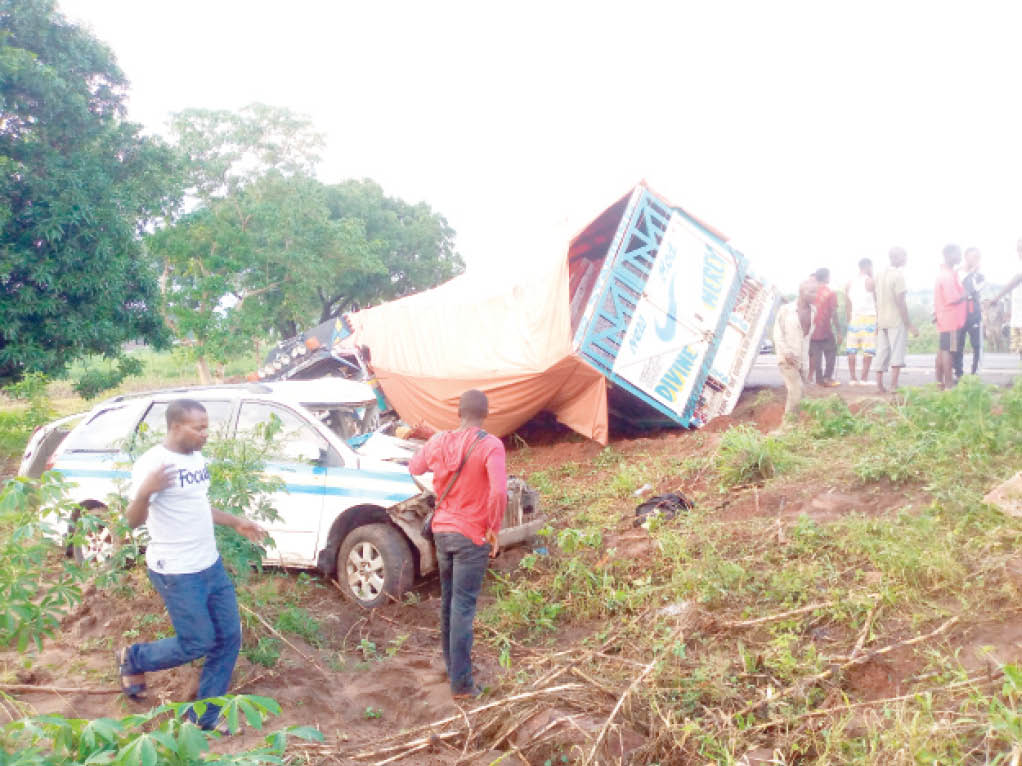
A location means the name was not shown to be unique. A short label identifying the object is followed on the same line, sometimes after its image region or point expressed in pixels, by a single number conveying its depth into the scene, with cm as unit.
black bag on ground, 721
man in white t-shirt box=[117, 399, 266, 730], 414
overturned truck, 1016
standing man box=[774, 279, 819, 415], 884
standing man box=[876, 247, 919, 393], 980
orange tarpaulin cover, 1026
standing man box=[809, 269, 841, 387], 1093
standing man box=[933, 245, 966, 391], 916
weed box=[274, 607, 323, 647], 568
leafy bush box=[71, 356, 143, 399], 1534
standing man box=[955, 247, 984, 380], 950
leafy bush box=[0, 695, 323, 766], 195
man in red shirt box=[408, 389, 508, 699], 479
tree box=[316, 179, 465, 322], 2995
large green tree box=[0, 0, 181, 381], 1245
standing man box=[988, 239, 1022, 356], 1140
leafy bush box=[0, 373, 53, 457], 1112
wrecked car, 634
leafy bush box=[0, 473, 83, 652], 320
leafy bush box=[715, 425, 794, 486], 754
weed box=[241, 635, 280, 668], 523
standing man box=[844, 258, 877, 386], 1122
